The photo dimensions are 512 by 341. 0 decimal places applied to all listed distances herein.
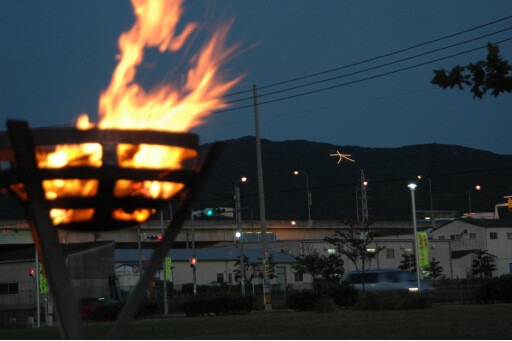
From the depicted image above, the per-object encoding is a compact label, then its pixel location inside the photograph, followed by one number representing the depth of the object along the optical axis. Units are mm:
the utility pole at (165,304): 43434
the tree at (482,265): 75938
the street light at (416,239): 41628
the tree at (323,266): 57500
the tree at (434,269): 74350
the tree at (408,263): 73250
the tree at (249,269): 68125
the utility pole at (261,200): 39438
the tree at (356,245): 45581
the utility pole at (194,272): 56156
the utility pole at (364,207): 85225
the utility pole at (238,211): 53856
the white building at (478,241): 83250
